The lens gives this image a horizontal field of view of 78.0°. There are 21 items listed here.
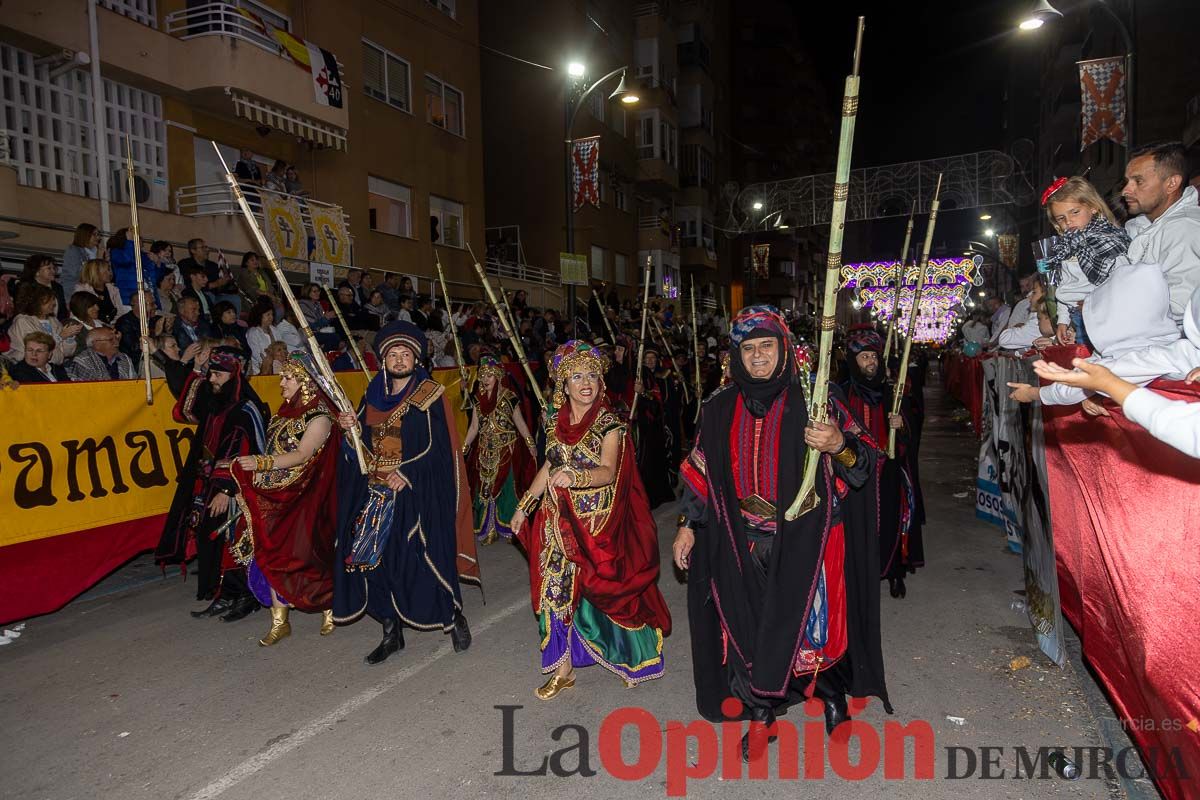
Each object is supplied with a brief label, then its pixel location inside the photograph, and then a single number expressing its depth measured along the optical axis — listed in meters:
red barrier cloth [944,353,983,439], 15.03
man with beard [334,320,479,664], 4.71
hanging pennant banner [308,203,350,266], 14.13
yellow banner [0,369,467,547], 5.43
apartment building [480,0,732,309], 25.17
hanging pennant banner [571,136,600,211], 19.34
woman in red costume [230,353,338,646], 4.99
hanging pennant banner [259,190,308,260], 12.86
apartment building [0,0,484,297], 11.12
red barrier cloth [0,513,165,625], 5.32
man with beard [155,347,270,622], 5.40
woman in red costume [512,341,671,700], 4.17
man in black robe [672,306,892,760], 3.37
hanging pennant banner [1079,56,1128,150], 14.16
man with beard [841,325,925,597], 5.53
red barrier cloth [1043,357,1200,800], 2.47
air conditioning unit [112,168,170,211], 12.20
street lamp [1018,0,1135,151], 8.75
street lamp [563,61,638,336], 13.15
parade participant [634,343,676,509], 9.12
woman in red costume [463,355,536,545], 7.71
